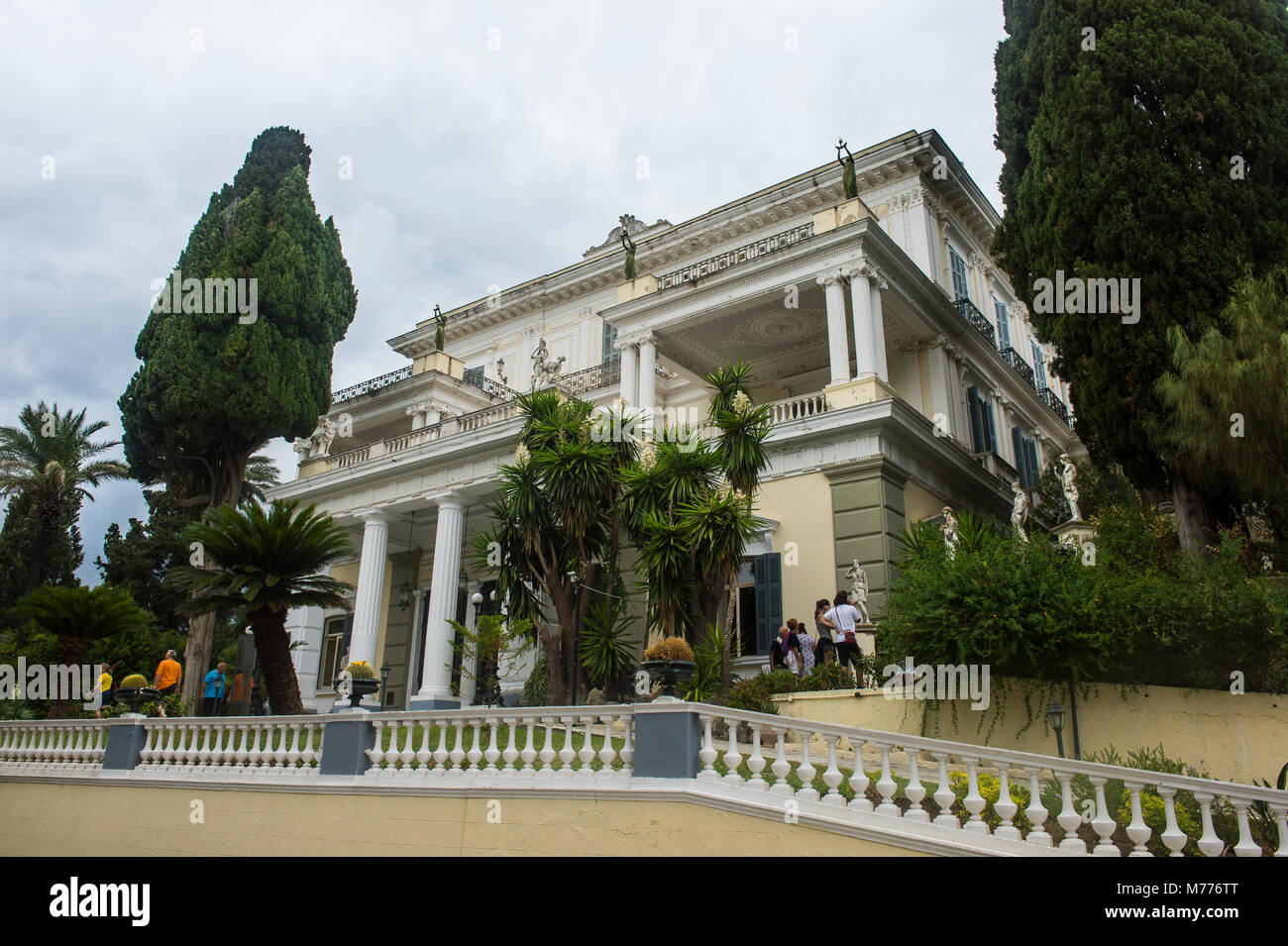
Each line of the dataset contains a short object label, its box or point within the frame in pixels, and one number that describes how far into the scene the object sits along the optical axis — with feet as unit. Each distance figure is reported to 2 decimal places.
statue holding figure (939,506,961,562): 45.52
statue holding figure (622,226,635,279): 68.10
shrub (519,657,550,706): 54.03
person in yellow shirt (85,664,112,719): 51.51
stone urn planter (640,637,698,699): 27.68
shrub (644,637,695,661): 32.91
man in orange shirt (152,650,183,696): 48.29
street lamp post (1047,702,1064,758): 30.40
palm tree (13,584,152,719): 47.01
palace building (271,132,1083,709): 54.65
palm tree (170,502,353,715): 41.70
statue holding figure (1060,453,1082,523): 47.87
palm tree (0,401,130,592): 102.83
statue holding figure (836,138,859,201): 59.11
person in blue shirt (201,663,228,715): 49.44
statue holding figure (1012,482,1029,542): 51.06
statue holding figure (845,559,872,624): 47.01
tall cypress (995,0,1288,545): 42.01
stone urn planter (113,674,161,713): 39.06
